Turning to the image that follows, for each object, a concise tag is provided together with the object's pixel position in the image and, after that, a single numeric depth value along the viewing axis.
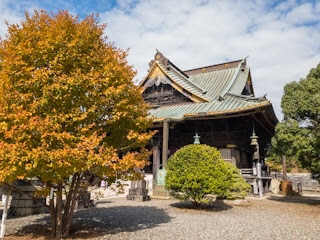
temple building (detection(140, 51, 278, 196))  16.80
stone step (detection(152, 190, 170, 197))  15.58
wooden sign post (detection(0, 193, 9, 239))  6.36
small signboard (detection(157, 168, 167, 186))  15.76
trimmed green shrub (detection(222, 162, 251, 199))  12.50
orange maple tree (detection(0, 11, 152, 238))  5.33
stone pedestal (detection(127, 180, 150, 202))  14.49
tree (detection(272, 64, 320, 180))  11.27
